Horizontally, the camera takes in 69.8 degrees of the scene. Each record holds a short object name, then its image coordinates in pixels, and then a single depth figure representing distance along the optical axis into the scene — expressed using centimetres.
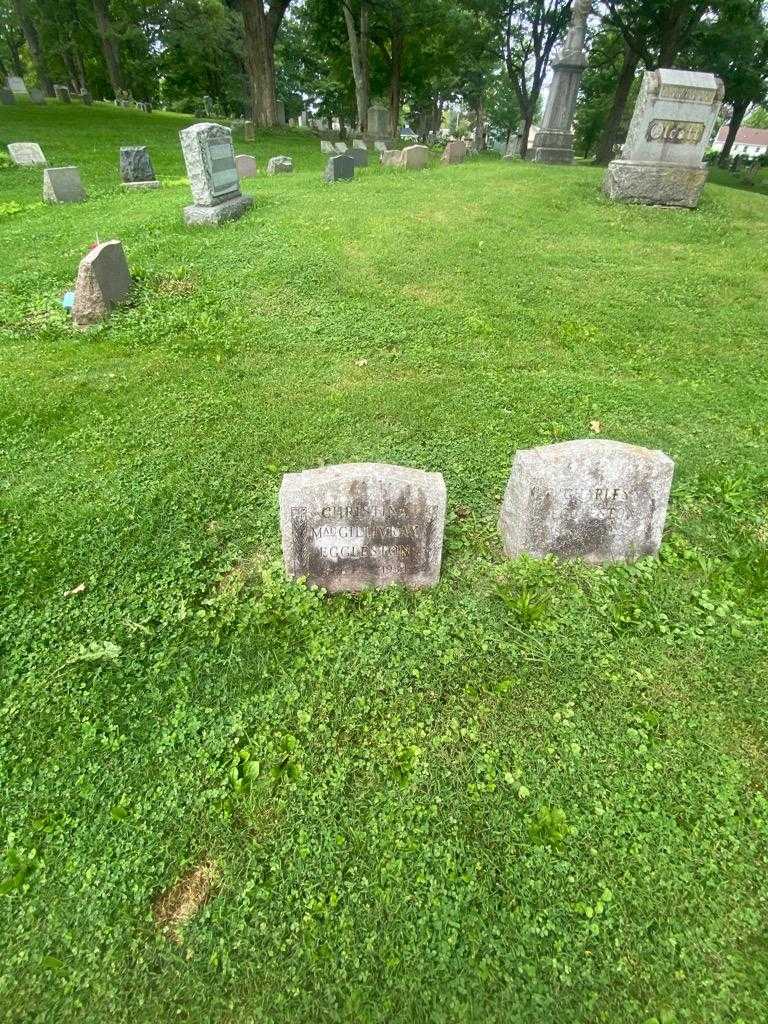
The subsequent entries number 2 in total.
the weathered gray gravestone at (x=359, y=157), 1911
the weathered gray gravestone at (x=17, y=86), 3167
